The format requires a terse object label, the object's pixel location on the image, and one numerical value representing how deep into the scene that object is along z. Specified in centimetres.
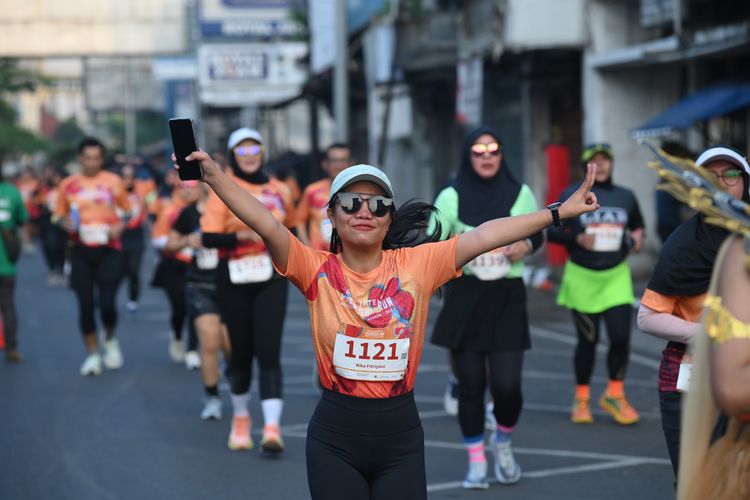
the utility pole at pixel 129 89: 6825
